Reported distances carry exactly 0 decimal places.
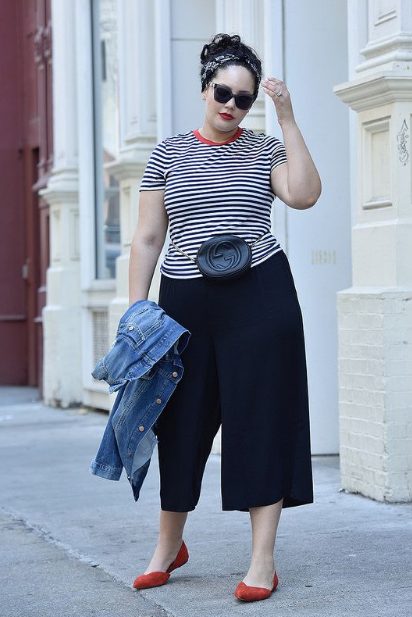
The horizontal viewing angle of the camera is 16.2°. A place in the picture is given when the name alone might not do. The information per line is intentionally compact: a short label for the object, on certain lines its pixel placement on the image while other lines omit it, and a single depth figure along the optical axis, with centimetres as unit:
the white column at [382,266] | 667
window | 1221
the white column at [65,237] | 1309
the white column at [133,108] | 1085
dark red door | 1581
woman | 488
